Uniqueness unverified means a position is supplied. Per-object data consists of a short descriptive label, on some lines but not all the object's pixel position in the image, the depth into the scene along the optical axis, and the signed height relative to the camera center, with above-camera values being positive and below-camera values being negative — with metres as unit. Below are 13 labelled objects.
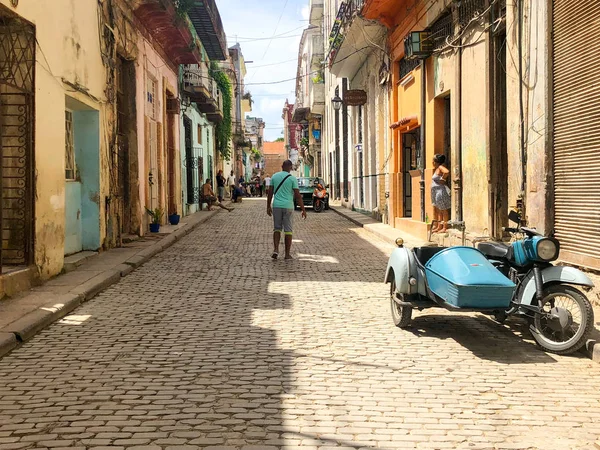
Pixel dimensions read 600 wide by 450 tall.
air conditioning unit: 13.77 +3.13
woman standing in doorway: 12.77 +0.10
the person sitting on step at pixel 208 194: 26.46 +0.11
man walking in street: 11.67 -0.12
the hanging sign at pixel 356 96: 22.42 +3.35
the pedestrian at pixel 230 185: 37.82 +0.70
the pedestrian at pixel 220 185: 32.50 +0.59
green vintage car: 28.02 +0.38
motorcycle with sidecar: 5.47 -0.81
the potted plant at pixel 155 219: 16.02 -0.53
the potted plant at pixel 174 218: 18.66 -0.59
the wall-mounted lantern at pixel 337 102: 26.32 +3.76
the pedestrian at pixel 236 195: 35.94 +0.10
